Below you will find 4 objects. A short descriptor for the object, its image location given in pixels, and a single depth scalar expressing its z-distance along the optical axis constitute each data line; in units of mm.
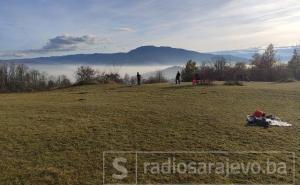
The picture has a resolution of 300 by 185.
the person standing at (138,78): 23745
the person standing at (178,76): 22248
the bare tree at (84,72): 45003
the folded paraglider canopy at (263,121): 9057
